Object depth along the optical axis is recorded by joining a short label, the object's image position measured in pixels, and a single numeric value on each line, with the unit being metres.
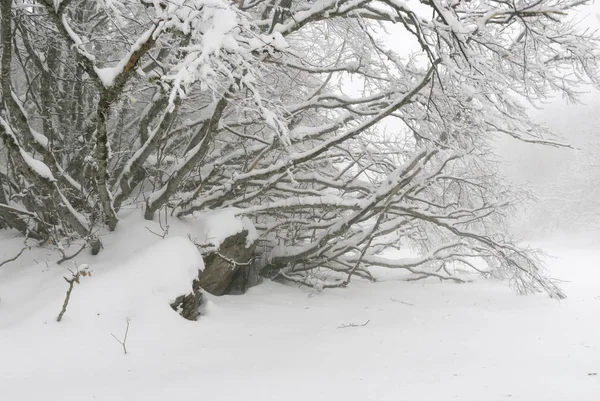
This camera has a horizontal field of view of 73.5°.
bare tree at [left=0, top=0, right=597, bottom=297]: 2.84
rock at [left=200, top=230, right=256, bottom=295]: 5.05
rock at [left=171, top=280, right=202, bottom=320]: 3.67
